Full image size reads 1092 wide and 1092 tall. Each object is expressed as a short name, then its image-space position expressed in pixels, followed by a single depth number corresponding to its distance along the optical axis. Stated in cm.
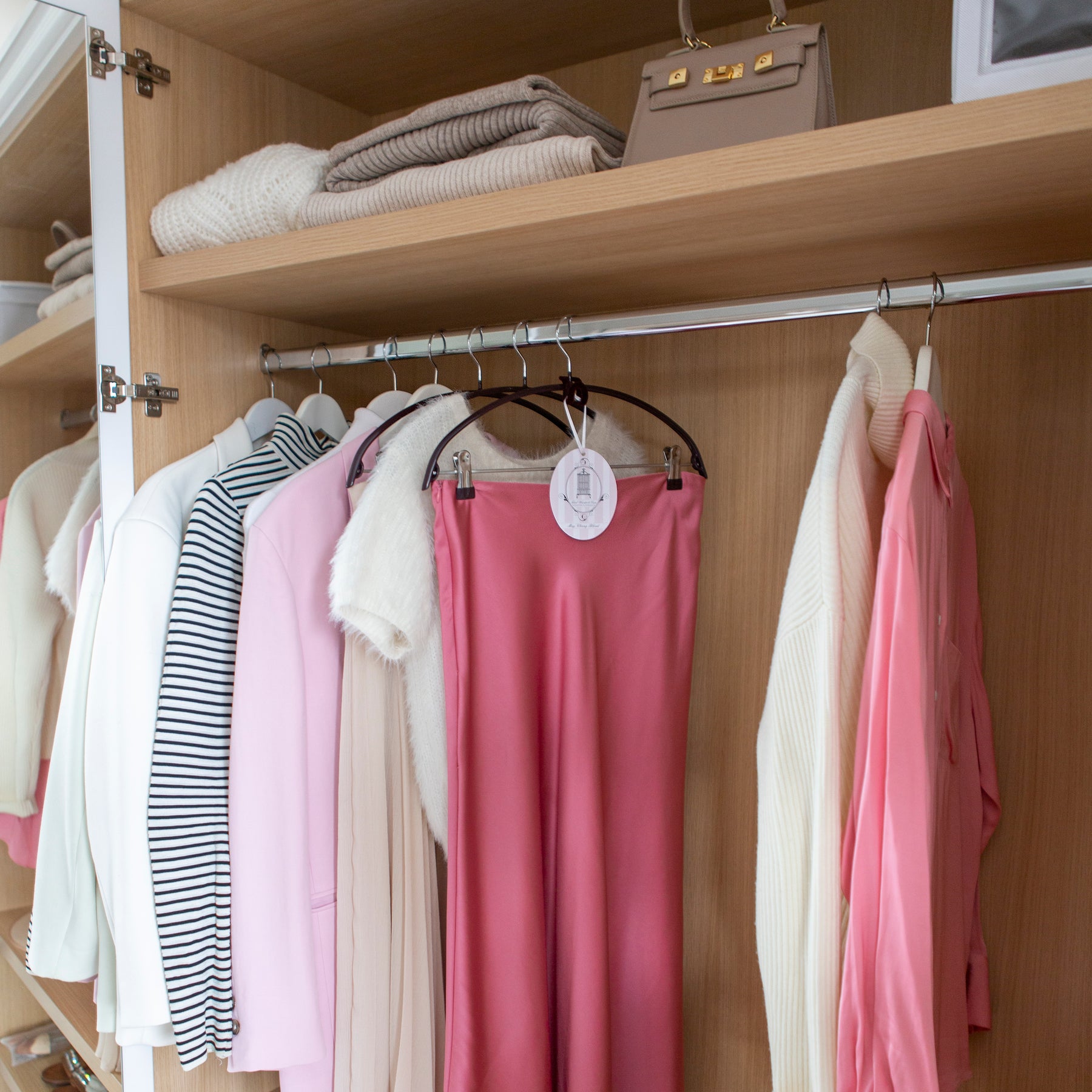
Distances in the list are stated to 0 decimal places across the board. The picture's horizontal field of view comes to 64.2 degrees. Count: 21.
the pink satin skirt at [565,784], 94
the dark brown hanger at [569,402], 97
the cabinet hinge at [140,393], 110
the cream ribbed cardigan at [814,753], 71
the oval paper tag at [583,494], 95
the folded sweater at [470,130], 90
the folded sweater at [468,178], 83
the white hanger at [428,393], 110
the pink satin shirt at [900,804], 64
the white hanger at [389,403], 115
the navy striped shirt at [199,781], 97
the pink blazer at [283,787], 98
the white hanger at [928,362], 77
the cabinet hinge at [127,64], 107
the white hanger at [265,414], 124
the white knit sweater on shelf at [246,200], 105
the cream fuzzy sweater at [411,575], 93
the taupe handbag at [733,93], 75
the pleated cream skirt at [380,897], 103
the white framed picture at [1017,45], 61
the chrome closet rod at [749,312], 74
